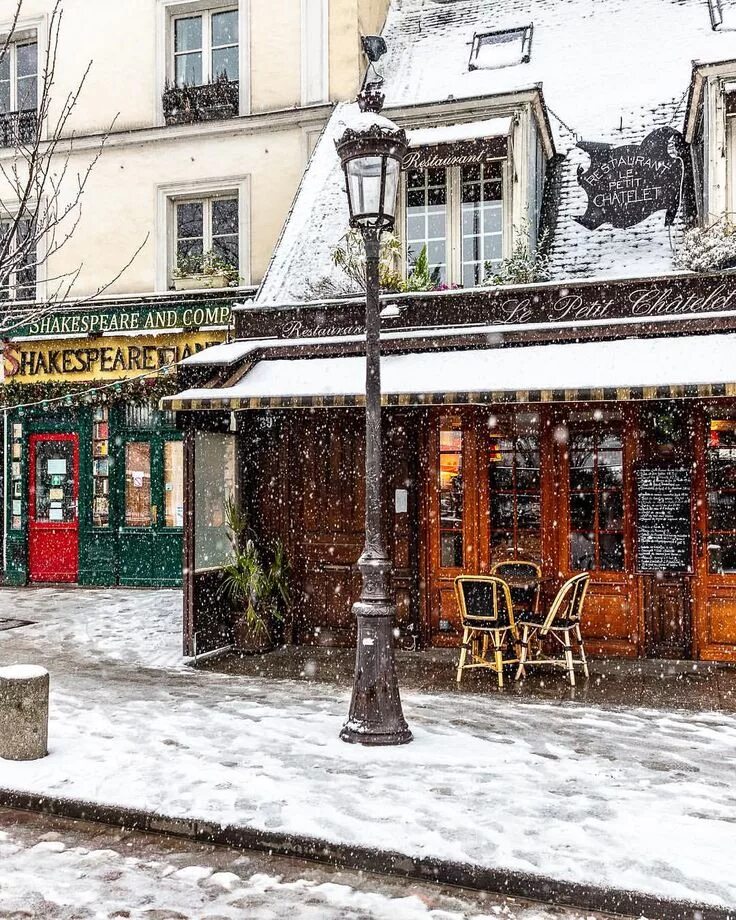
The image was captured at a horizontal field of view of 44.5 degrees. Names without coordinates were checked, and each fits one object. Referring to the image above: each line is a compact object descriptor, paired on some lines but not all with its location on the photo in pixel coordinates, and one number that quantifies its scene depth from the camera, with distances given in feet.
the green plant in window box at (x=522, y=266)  31.42
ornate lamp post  21.18
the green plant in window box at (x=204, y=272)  45.01
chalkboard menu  30.09
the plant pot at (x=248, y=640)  31.99
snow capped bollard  19.95
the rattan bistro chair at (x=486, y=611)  26.81
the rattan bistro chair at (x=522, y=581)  29.01
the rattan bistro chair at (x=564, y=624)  26.86
